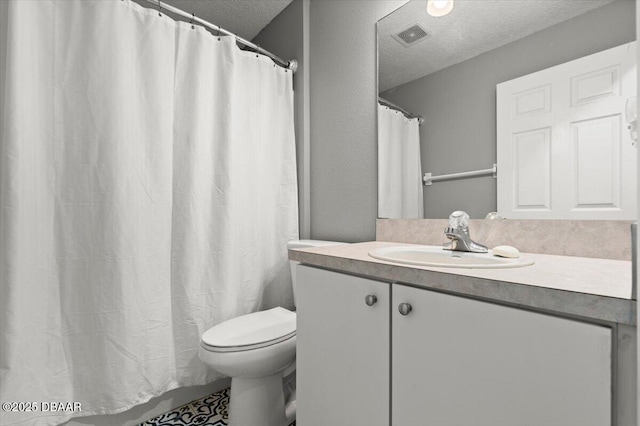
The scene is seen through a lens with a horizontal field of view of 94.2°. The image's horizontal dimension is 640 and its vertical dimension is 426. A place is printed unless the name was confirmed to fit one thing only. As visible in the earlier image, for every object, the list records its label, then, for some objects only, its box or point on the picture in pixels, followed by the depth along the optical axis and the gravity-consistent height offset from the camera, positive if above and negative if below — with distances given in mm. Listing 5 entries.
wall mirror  878 +355
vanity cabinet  513 -334
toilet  1182 -613
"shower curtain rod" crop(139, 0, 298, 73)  1383 +953
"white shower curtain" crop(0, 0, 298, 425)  1103 +47
